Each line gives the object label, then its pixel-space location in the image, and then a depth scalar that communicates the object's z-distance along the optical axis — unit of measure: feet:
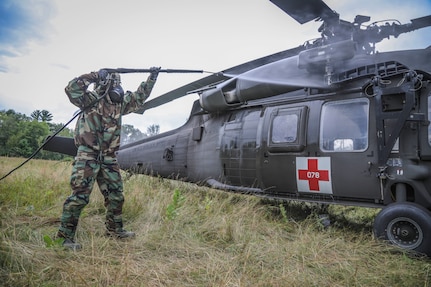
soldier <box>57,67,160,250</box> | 10.27
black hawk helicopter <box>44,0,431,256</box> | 11.16
